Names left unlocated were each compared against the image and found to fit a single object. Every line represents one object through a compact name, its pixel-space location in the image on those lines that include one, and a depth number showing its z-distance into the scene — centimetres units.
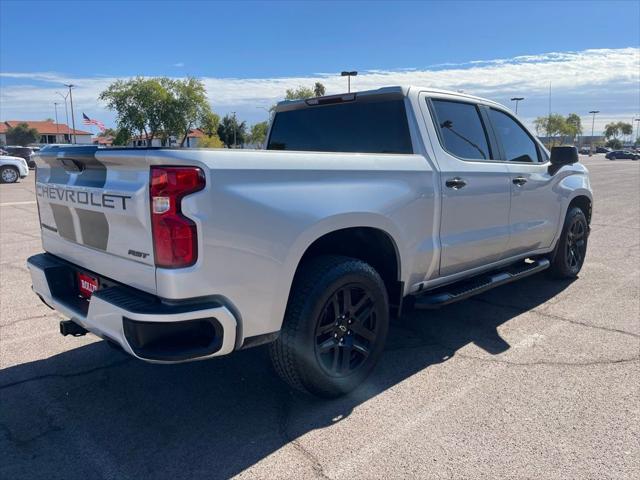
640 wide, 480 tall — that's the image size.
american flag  2191
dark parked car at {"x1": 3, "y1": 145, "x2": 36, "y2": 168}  3022
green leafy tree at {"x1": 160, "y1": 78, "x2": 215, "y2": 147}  7269
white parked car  2078
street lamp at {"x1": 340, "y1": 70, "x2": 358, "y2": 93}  4845
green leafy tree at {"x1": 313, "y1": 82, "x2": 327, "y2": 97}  7019
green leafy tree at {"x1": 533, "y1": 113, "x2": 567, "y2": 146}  11038
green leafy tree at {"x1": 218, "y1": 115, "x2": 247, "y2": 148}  9012
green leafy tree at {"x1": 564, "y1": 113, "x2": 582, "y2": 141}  11381
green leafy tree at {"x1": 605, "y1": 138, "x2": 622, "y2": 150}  12181
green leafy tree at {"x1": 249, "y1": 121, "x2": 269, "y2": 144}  7414
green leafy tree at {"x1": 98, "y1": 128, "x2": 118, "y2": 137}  7264
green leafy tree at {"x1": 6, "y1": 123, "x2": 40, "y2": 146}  9700
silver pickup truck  255
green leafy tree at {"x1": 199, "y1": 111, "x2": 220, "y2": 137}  7456
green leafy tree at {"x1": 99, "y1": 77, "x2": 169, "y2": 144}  7150
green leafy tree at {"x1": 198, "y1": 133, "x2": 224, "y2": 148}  7028
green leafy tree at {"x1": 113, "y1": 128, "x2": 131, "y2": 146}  6912
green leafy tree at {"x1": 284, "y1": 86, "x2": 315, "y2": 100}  7101
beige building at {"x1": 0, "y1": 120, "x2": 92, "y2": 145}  10100
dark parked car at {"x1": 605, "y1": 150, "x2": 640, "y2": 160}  6900
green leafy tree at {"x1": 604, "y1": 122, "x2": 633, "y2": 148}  13162
